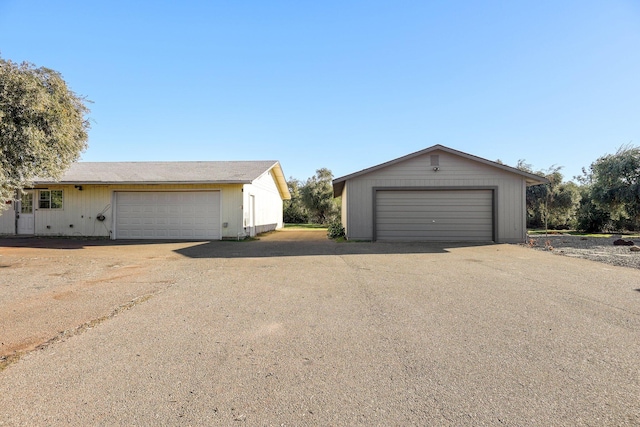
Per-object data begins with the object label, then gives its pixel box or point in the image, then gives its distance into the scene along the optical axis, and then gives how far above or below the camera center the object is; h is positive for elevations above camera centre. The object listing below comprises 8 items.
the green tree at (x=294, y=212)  32.62 +0.49
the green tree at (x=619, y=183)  16.95 +1.91
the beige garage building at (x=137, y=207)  14.69 +0.44
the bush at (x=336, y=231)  15.63 -0.72
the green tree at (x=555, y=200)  24.59 +1.36
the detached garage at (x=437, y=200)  12.96 +0.72
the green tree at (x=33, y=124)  7.98 +2.51
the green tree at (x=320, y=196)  28.78 +1.92
